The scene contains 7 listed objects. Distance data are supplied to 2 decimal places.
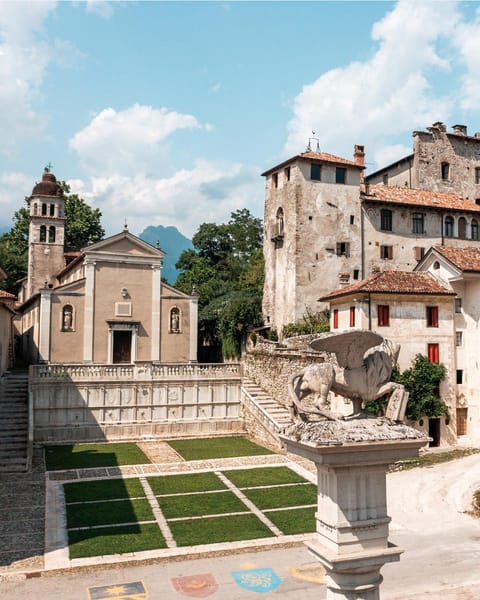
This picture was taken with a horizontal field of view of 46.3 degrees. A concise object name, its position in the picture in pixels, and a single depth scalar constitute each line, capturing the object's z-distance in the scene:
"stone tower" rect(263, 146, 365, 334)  47.44
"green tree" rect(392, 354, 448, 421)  33.19
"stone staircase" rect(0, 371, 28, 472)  28.22
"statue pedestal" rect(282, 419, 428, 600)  8.20
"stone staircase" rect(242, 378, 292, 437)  34.00
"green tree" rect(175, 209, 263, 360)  50.16
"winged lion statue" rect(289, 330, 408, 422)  8.84
